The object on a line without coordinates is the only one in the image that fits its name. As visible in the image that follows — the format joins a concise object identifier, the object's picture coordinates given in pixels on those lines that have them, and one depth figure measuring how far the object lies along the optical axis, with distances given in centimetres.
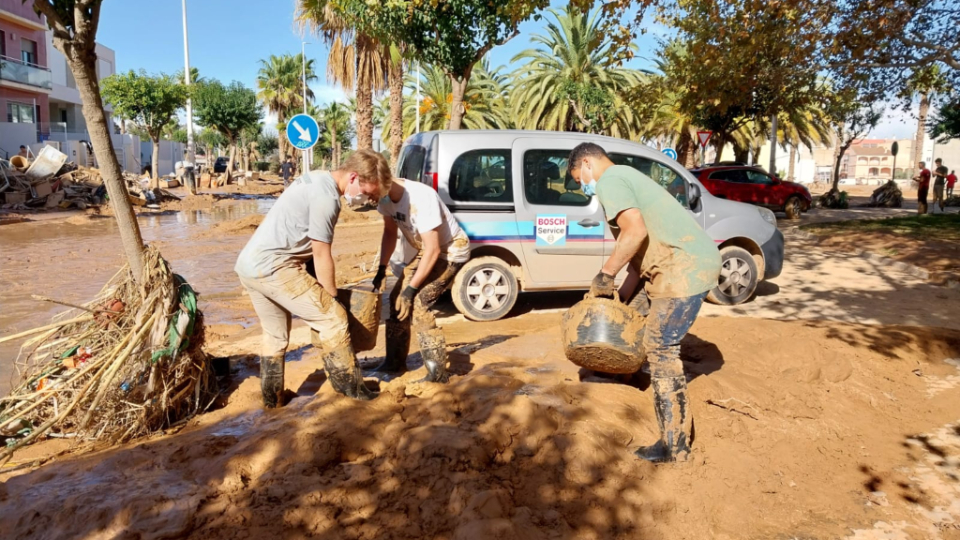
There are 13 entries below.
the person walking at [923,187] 2153
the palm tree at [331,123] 6156
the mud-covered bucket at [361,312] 483
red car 2191
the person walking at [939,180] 2231
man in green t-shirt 395
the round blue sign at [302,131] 1298
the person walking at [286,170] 3477
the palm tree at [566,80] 3197
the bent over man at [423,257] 496
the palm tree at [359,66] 2564
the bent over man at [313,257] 433
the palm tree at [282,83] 5347
